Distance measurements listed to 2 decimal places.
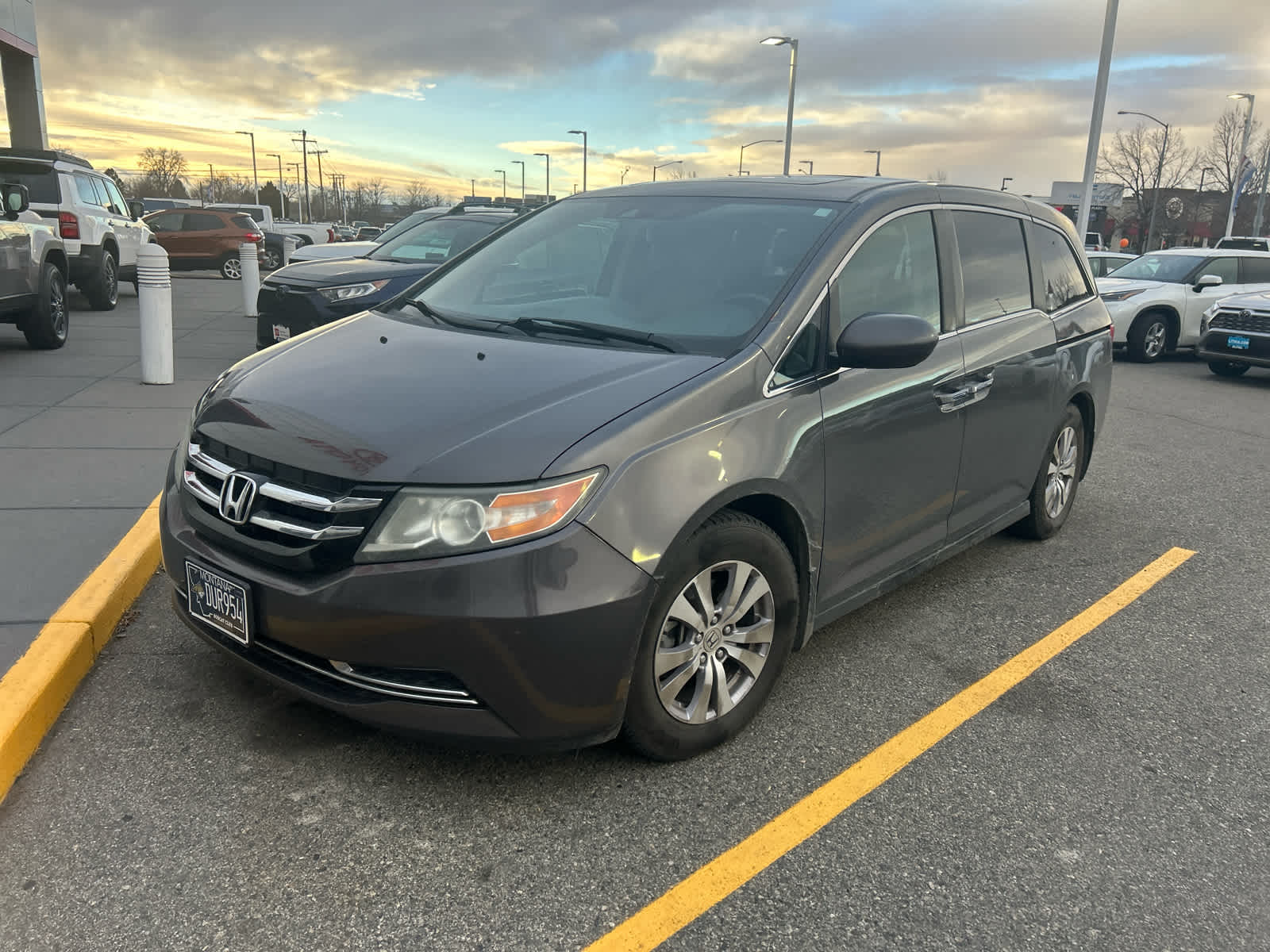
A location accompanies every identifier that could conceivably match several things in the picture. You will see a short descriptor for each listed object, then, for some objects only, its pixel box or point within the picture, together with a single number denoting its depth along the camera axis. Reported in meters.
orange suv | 22.88
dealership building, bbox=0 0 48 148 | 23.05
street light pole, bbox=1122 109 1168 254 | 60.78
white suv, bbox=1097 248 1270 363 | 13.71
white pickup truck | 31.39
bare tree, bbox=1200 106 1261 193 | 60.75
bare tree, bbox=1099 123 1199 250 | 63.91
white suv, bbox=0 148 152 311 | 12.44
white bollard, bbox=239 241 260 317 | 13.59
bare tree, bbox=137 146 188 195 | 85.00
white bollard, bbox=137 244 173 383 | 7.73
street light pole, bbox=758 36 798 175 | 29.00
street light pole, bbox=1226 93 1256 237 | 39.34
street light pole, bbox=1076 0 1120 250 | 19.41
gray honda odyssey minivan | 2.46
